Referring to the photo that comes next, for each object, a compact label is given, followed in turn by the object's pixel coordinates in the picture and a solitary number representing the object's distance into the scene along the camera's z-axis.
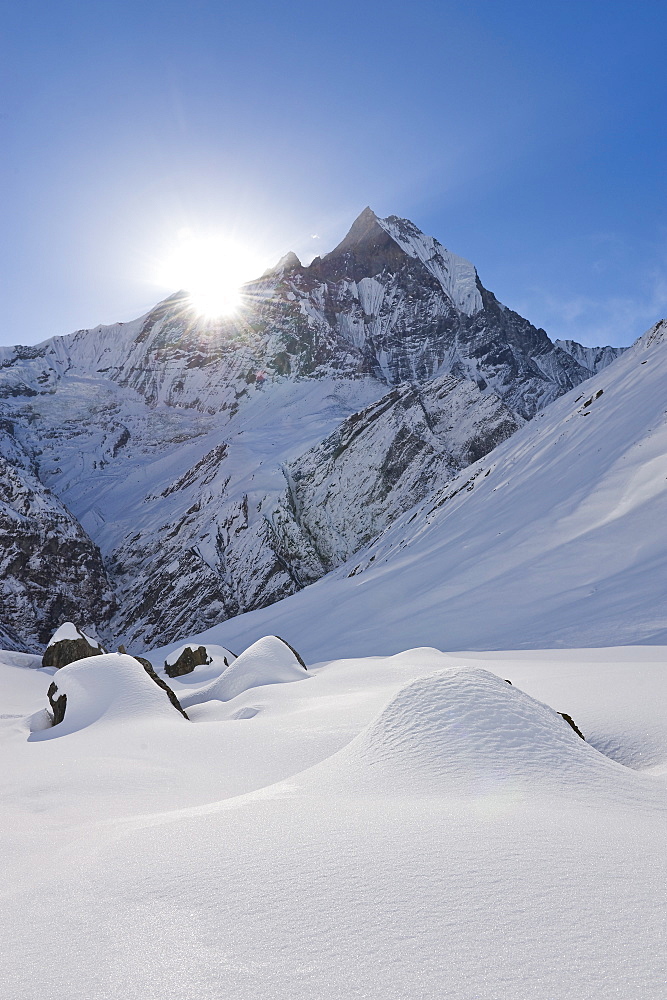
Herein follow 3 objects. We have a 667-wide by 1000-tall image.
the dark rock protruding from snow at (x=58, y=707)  9.12
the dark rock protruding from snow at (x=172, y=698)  9.69
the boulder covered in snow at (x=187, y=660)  20.03
